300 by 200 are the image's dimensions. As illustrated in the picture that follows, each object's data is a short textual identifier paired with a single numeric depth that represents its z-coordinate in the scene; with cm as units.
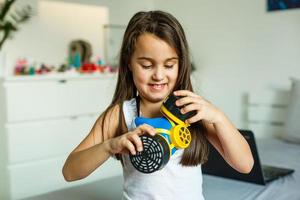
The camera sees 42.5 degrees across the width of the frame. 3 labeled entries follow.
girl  87
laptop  148
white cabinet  254
